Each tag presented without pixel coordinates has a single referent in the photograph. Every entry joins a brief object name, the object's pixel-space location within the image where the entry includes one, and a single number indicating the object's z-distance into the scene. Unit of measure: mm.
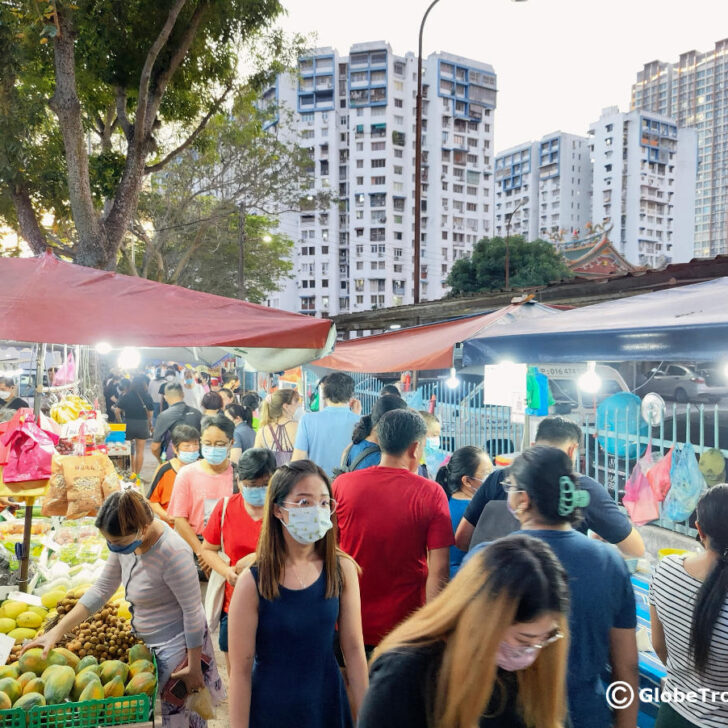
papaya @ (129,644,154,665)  2834
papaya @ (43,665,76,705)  2518
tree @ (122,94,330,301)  20156
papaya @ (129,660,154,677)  2732
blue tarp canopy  2803
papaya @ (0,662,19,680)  2617
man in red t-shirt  2762
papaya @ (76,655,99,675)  2753
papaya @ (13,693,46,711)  2451
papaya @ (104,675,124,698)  2603
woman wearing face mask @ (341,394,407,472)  3619
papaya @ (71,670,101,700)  2592
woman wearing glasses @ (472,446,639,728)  2045
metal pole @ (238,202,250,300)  23688
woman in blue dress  2039
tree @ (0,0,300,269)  8930
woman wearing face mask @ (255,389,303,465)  5840
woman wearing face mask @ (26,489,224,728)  2684
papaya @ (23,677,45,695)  2542
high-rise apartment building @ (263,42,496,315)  71688
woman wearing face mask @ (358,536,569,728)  1333
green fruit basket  2400
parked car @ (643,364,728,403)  18703
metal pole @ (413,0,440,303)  14453
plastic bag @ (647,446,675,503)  3857
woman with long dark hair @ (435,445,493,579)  3256
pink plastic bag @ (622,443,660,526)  3842
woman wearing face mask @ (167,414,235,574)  3877
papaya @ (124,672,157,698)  2611
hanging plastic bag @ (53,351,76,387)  7051
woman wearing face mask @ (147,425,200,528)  4772
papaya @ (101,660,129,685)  2691
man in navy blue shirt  2619
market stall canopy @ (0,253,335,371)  2924
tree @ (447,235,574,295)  36781
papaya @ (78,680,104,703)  2521
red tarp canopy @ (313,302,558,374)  4945
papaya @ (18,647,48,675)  2676
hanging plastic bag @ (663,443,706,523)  3750
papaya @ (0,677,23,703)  2499
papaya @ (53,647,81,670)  2791
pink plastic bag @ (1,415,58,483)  3674
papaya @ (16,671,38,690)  2582
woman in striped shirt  2193
